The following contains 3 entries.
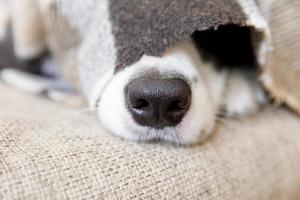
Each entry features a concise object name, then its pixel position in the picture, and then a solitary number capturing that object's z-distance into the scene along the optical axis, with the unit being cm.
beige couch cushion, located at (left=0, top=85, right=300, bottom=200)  17
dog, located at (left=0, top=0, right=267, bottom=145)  21
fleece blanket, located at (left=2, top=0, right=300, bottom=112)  21
